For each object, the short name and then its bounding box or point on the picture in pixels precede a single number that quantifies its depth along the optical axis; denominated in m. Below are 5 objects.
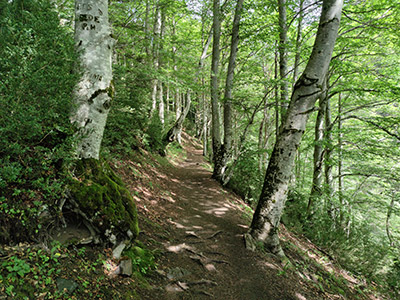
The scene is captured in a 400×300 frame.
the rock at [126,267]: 3.00
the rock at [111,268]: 2.85
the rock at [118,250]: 3.15
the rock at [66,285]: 2.15
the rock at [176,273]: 3.77
